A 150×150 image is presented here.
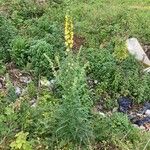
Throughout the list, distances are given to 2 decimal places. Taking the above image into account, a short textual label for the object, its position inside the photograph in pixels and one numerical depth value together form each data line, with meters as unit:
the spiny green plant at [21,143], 2.69
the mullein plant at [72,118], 2.69
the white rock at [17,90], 3.38
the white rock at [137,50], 3.97
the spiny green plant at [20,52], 3.74
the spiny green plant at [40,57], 3.62
